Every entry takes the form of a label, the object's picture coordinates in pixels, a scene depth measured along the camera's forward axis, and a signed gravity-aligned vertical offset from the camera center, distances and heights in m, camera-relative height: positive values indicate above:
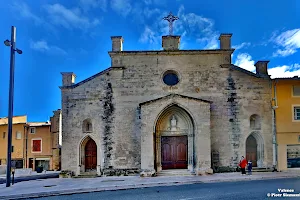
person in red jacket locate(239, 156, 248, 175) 13.46 -2.53
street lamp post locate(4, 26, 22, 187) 11.48 +1.68
